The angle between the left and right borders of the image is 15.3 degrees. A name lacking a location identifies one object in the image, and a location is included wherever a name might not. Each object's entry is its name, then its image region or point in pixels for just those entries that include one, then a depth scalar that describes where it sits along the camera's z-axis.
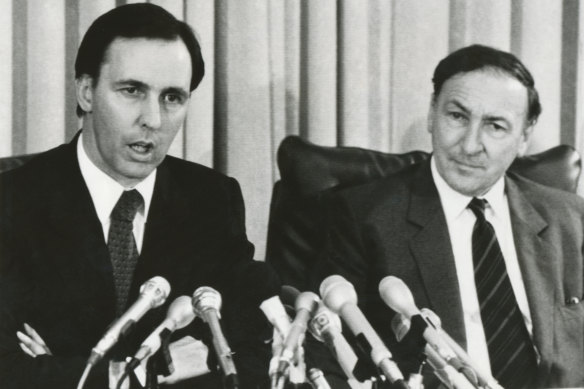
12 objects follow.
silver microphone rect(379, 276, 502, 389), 2.67
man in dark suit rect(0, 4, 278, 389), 2.98
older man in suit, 3.11
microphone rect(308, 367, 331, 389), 2.67
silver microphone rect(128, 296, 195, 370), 2.64
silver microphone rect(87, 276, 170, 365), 2.64
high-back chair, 3.19
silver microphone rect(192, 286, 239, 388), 2.62
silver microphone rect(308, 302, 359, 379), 2.67
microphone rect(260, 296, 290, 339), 2.68
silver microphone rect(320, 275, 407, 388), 2.63
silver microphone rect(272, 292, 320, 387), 2.62
